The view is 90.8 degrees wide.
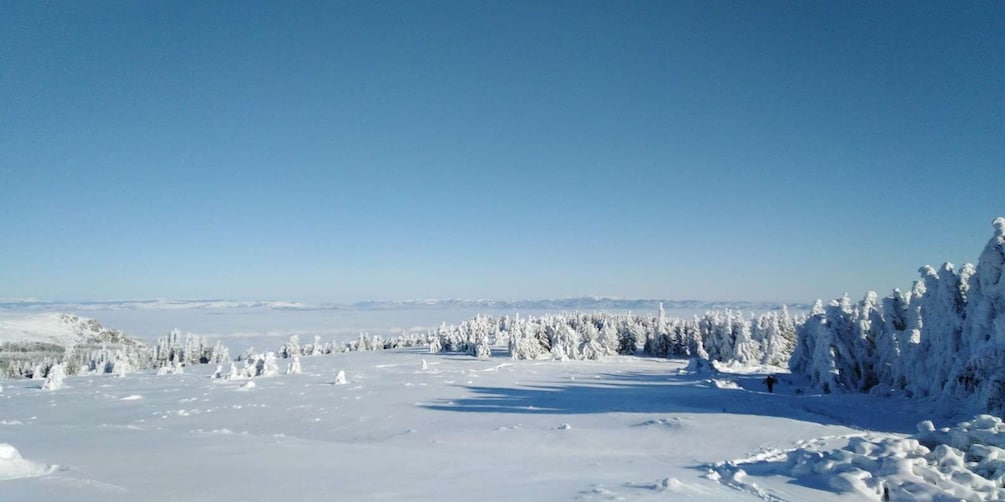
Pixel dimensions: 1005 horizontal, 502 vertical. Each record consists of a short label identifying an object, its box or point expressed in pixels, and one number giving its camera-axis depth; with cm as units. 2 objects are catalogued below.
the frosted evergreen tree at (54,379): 4264
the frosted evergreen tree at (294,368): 5393
